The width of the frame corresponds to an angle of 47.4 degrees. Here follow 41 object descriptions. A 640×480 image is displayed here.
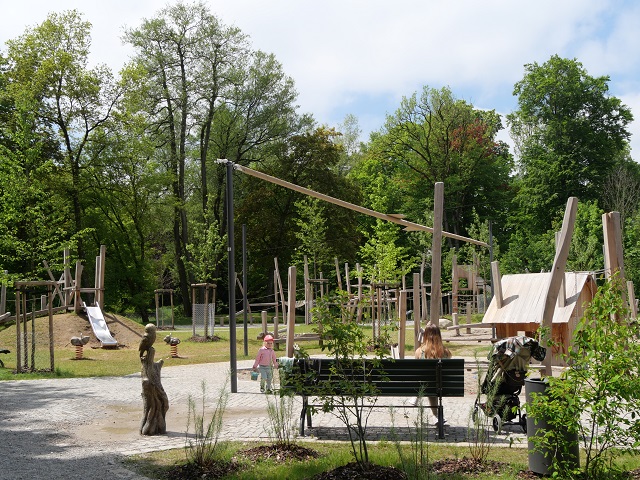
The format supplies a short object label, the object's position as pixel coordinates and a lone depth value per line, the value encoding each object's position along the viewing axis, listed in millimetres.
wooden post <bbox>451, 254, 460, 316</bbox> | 29094
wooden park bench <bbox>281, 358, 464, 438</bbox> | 8547
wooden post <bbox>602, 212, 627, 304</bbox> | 12259
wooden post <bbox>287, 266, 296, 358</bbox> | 15086
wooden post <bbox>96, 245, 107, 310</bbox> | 27394
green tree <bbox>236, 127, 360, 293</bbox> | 48006
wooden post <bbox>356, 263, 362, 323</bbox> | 28188
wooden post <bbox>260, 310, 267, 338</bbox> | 24216
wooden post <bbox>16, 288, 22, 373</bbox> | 16453
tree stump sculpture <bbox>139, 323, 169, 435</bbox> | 9039
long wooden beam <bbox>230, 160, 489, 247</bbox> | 12859
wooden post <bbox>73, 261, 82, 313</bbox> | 27291
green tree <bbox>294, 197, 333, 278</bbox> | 41250
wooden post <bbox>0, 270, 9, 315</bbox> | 29141
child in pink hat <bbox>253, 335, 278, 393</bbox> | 12625
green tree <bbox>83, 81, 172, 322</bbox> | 39969
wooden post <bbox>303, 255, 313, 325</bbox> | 27192
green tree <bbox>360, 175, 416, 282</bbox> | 31312
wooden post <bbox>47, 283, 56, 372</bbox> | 16484
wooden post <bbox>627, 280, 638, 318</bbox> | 21769
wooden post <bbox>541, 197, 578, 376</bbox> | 10245
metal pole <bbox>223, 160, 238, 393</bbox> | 12555
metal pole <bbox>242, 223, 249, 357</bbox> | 17434
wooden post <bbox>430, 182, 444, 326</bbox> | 12078
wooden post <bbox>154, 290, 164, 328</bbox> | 35022
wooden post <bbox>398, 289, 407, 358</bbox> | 15141
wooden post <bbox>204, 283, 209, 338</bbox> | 27153
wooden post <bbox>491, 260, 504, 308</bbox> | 15765
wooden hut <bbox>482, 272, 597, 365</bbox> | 15180
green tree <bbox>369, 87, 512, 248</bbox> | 50094
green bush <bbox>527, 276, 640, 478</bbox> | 5484
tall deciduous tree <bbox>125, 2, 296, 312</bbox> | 45062
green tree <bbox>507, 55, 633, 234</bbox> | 44812
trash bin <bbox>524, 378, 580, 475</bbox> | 6020
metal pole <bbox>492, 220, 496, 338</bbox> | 16134
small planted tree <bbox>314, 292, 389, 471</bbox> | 6602
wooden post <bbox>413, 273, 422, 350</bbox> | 17141
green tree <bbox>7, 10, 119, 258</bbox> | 37250
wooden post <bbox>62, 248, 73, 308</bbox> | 28259
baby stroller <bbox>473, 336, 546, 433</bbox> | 8633
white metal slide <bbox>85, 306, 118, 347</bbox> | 24806
